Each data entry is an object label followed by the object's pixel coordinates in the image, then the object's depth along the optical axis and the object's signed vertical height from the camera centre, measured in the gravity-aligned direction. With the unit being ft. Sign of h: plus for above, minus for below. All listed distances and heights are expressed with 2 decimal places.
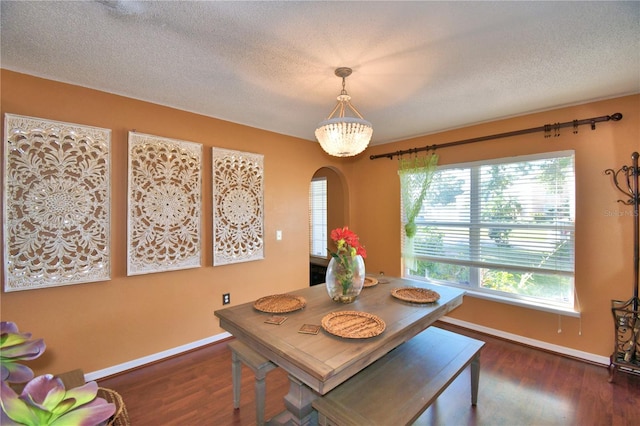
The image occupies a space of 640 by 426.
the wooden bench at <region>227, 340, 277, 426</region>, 5.60 -3.25
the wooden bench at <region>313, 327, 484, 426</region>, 4.33 -3.15
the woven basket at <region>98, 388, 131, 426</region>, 3.20 -2.49
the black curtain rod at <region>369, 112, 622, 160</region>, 8.30 +2.92
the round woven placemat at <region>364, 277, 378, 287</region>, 7.64 -1.94
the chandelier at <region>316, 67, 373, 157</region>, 6.26 +1.88
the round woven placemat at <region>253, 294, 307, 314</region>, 5.75 -2.00
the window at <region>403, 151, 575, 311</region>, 9.04 -0.56
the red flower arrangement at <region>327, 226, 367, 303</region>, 5.99 -1.00
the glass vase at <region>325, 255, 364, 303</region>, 6.02 -1.43
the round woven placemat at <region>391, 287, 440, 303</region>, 6.26 -1.95
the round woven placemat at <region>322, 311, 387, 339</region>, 4.64 -2.01
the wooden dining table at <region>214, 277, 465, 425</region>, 3.93 -2.09
